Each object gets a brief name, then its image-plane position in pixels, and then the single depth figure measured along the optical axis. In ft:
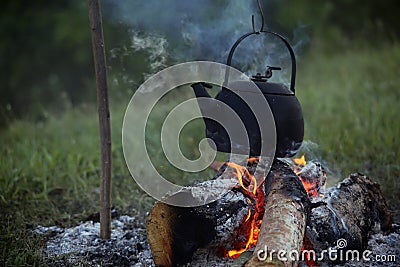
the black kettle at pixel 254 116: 8.35
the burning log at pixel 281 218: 6.60
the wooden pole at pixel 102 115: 8.98
